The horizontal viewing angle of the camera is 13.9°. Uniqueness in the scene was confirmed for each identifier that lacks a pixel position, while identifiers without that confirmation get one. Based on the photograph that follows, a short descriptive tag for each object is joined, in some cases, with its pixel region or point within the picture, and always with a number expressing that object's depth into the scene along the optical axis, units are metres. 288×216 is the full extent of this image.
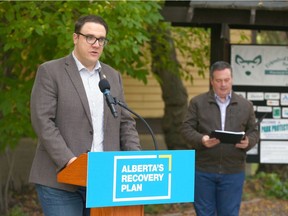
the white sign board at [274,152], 14.45
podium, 6.73
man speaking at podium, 7.37
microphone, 7.09
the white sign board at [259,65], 14.56
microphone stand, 7.18
